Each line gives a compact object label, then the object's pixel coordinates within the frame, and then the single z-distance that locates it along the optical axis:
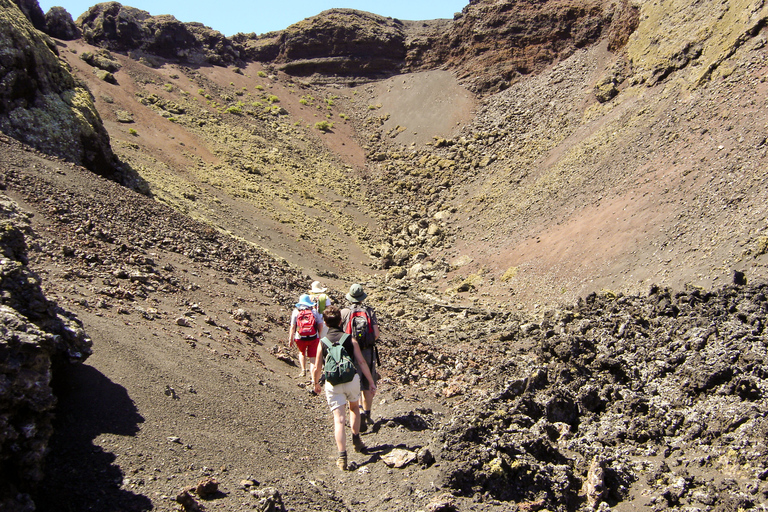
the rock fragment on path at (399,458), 5.63
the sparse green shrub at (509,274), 18.45
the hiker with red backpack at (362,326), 6.05
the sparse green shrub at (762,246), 11.42
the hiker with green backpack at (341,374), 5.53
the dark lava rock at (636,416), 5.01
